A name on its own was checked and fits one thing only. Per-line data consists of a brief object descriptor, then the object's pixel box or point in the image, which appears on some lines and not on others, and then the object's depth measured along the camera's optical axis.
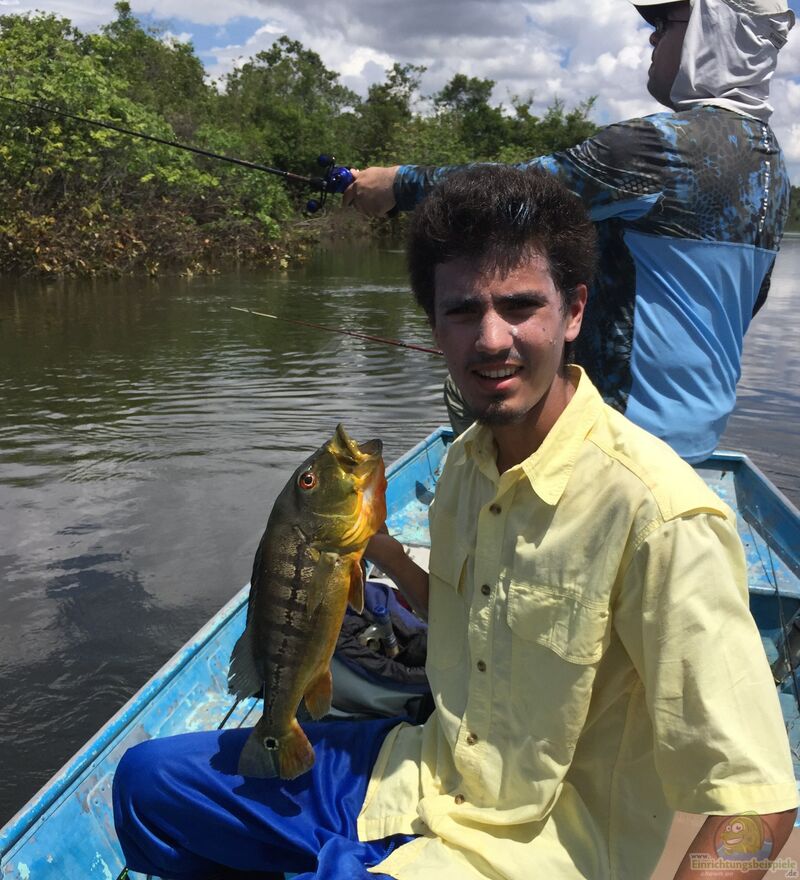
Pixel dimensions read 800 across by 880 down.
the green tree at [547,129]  54.44
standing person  2.67
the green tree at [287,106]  41.41
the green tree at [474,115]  53.62
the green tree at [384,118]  51.34
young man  1.46
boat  2.38
